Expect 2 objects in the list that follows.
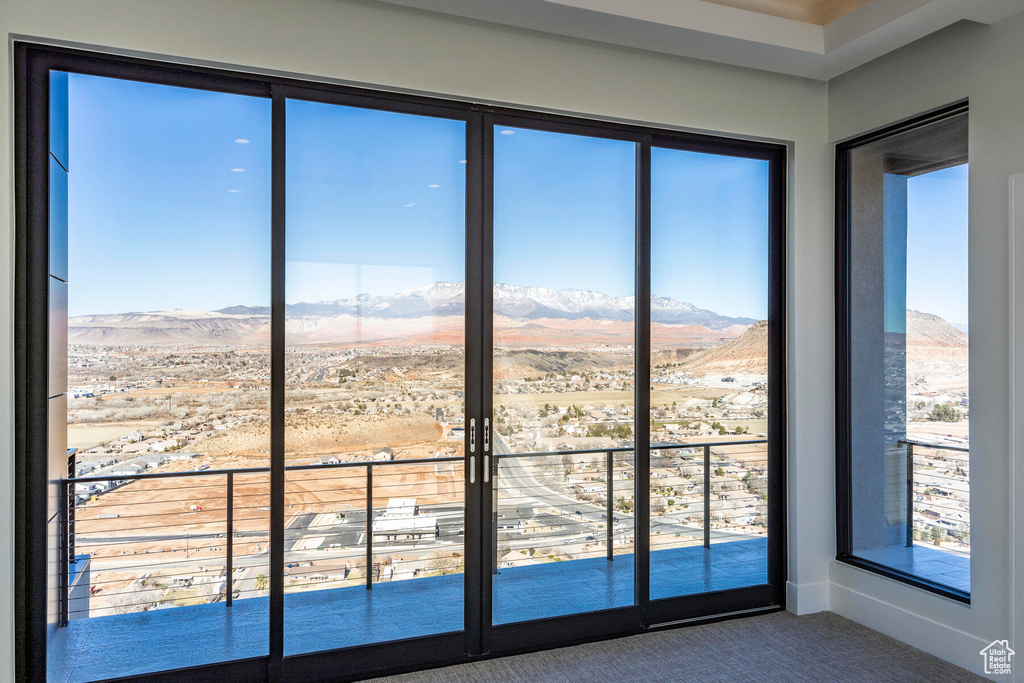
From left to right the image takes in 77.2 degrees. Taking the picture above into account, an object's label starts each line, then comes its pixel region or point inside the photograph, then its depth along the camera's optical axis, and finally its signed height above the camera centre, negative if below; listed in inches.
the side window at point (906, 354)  124.8 -0.6
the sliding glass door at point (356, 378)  104.7 -5.3
